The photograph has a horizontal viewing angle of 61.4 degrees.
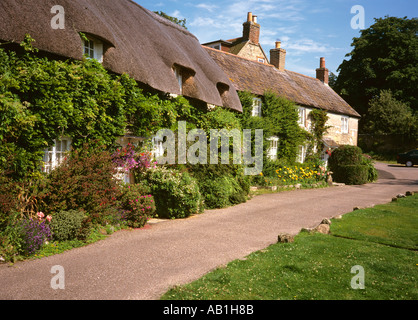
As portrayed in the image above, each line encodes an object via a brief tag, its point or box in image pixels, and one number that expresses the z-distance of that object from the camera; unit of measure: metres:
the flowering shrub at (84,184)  7.22
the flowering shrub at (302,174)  18.16
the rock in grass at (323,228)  8.05
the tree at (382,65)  40.72
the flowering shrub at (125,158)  9.41
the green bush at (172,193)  9.74
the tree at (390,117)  35.44
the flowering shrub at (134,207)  8.61
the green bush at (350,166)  20.34
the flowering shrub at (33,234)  6.09
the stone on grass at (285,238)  7.18
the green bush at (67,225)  6.84
